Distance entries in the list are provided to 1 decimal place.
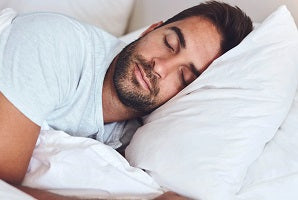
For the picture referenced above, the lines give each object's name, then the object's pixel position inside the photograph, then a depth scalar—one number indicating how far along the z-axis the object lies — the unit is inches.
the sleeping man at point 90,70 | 33.2
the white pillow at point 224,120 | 33.6
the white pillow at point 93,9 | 57.1
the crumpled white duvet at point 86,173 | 33.4
